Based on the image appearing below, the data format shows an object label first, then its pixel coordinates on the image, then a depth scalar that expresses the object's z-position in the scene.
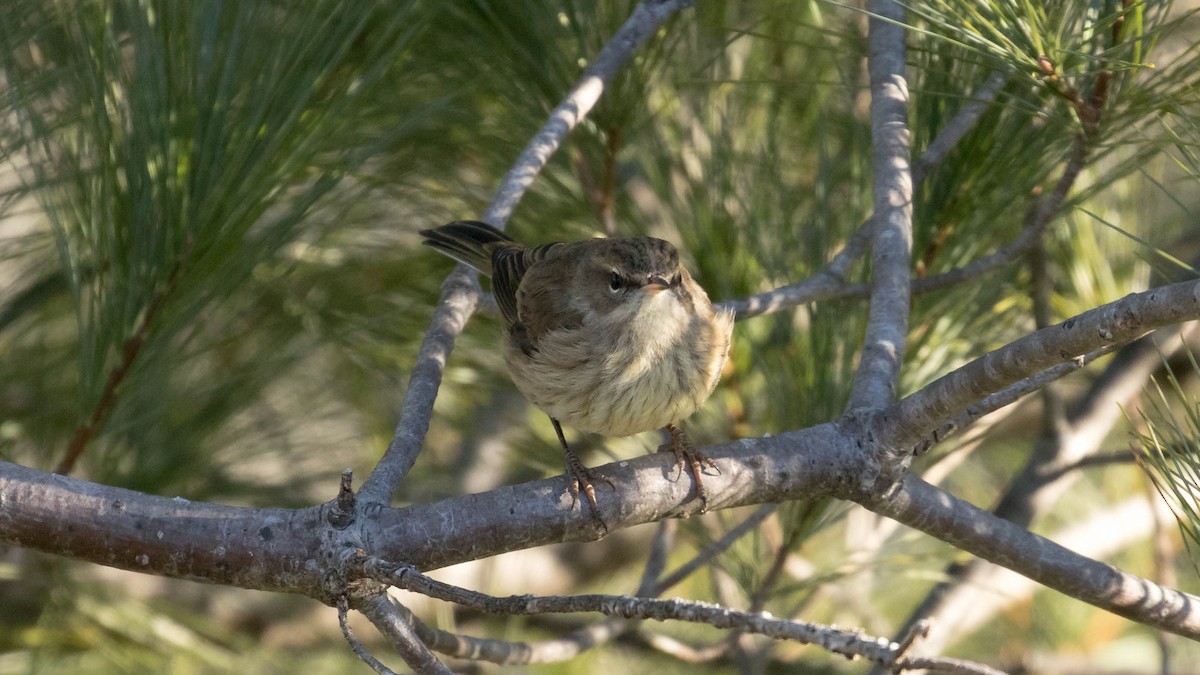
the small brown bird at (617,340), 5.26
